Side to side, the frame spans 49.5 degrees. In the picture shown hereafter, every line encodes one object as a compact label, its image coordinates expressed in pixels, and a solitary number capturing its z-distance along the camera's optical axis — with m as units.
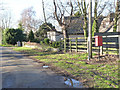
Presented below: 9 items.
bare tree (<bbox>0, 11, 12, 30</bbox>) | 55.58
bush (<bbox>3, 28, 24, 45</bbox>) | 35.69
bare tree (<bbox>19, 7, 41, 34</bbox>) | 29.54
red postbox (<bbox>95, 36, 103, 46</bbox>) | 9.05
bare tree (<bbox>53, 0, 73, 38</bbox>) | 16.69
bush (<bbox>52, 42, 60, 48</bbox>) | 17.32
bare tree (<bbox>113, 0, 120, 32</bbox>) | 14.23
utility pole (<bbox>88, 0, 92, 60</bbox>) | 9.56
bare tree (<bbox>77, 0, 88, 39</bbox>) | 15.50
